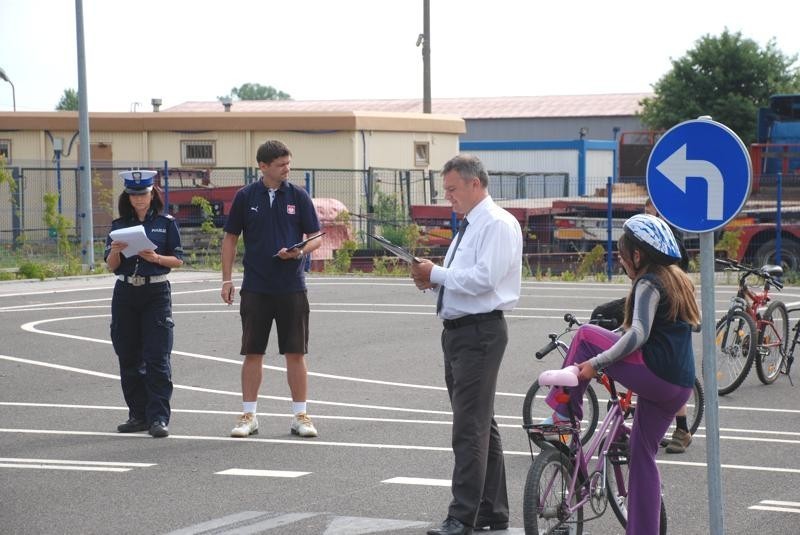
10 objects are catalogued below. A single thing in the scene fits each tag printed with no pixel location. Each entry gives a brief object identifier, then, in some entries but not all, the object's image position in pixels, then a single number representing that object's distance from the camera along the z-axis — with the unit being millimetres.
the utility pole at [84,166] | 37464
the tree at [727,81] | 81462
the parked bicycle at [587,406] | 12689
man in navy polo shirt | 13394
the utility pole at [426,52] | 59575
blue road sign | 8896
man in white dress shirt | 9467
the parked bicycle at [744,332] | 16774
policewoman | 13842
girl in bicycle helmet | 8700
